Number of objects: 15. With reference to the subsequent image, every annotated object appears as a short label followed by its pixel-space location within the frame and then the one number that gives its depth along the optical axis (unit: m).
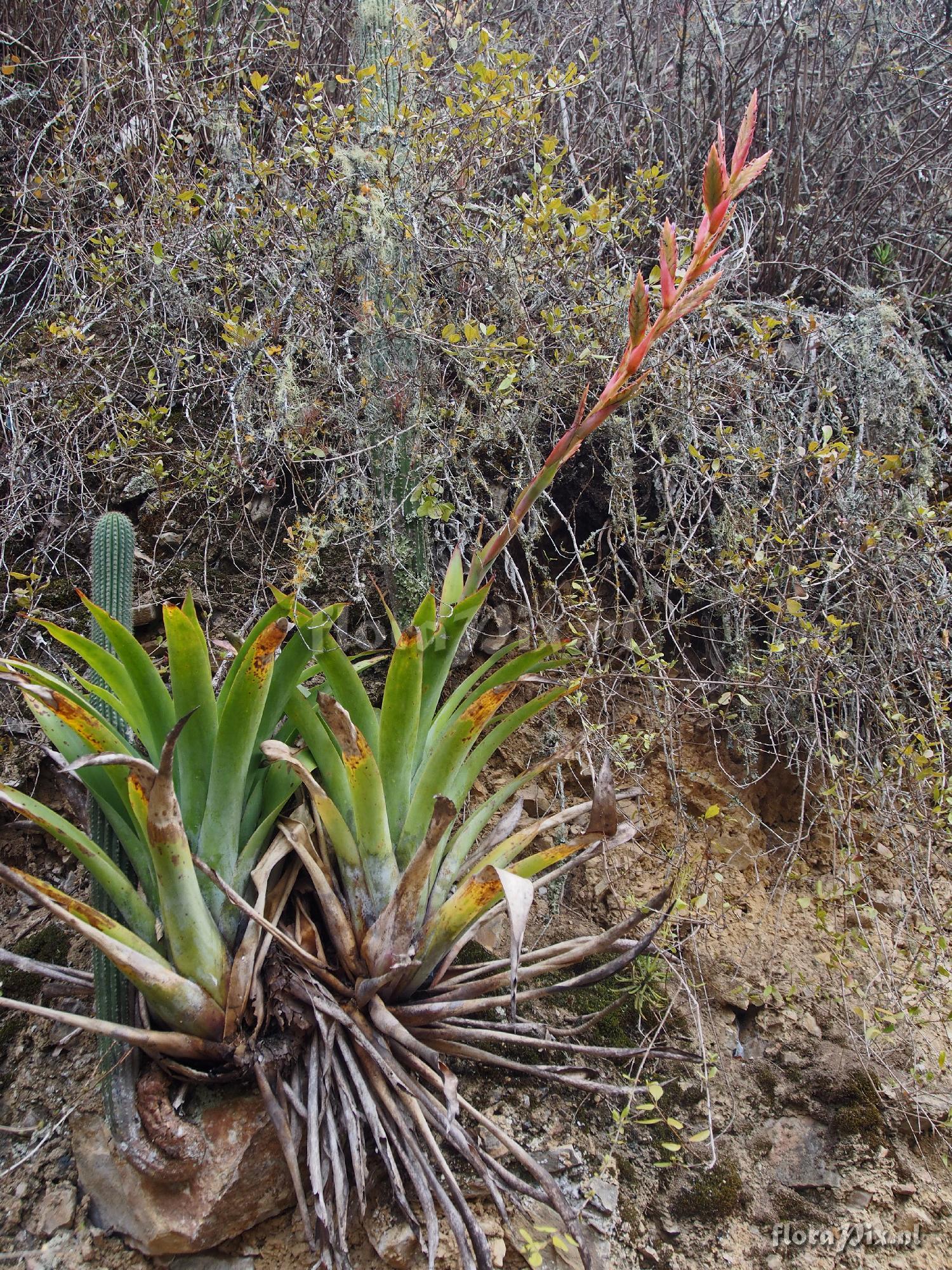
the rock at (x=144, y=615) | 2.05
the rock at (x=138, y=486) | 2.21
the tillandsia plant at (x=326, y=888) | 1.30
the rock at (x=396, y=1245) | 1.42
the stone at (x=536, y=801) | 2.10
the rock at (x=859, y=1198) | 1.72
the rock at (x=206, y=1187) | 1.33
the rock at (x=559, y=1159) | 1.61
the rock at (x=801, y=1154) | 1.75
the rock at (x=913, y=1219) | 1.70
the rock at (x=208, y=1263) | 1.38
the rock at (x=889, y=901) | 2.17
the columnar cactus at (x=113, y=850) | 1.33
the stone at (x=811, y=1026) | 1.94
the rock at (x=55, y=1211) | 1.40
